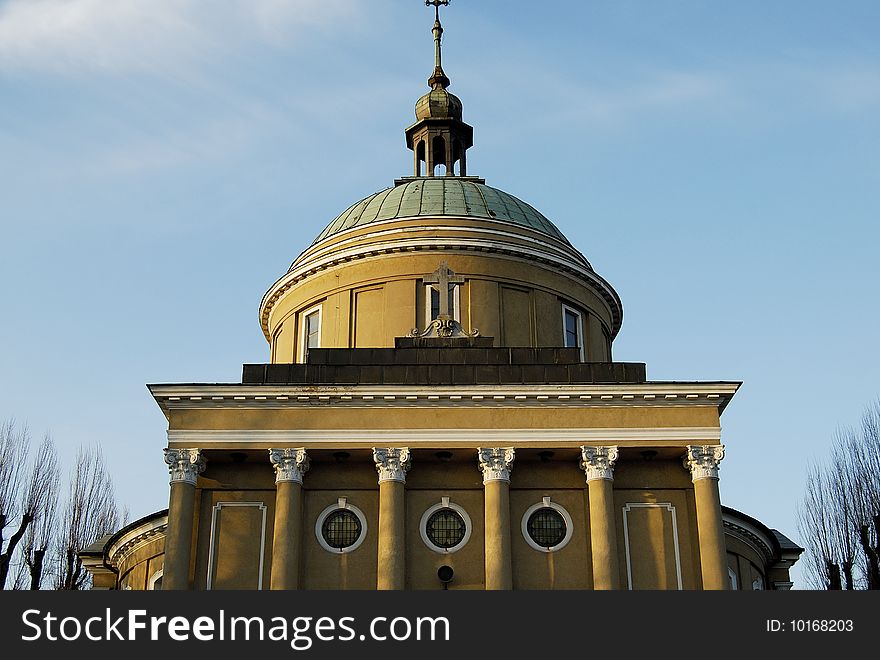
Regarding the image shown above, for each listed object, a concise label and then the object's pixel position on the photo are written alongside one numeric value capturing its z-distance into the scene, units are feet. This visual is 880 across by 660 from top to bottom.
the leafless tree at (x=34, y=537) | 130.93
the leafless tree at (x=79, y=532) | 149.69
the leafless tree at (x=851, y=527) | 122.72
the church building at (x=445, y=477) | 91.61
